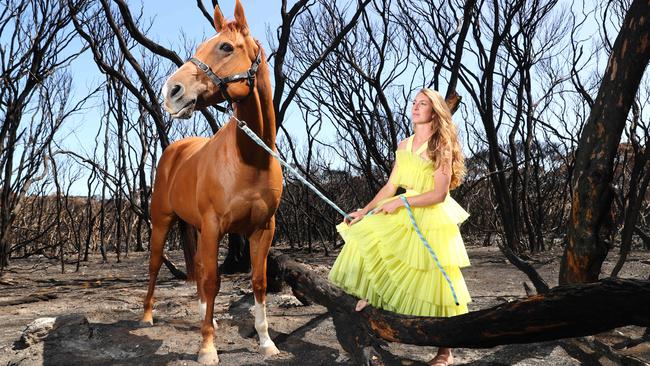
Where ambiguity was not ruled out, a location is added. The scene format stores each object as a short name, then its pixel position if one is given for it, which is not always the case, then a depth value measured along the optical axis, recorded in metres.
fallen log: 1.49
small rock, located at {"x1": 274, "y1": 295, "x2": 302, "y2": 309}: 4.82
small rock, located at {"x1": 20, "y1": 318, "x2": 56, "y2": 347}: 3.44
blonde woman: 2.60
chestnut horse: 2.74
